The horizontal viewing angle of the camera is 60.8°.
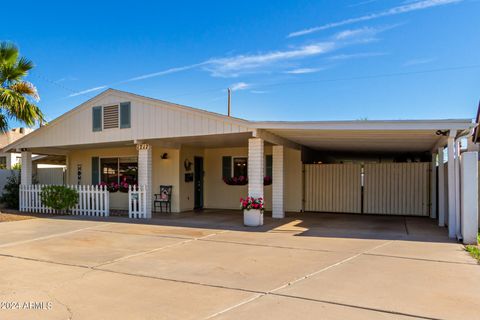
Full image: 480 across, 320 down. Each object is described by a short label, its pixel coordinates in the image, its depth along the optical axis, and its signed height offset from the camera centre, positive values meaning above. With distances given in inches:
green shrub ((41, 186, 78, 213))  535.8 -36.5
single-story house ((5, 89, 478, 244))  404.5 +18.3
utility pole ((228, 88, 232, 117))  1223.5 +211.9
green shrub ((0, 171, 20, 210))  614.2 -38.5
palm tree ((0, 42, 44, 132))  494.6 +100.9
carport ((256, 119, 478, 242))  339.3 -1.3
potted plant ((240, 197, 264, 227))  410.0 -41.8
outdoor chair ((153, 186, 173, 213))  558.6 -40.0
